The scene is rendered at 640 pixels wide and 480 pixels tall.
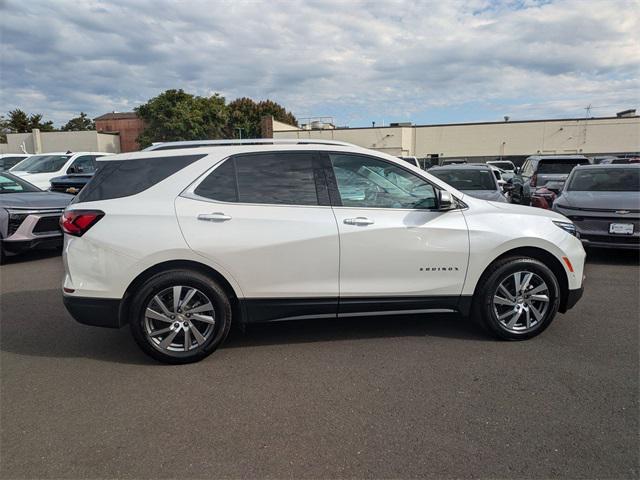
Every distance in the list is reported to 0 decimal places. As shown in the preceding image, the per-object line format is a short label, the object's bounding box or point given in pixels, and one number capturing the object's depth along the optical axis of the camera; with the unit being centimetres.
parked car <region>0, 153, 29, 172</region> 1555
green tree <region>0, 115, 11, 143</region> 5188
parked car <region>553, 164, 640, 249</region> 706
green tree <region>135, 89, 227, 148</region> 4356
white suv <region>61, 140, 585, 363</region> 364
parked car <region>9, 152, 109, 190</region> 1310
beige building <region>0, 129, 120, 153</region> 4866
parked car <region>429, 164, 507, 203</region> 926
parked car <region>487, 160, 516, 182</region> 3397
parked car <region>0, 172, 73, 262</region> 753
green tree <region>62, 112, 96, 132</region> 8519
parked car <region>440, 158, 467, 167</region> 4591
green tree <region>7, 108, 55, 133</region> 6373
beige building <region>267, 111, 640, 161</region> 4728
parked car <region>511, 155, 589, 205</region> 1318
